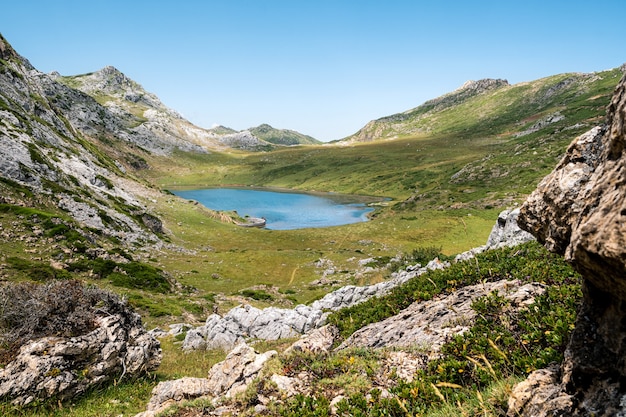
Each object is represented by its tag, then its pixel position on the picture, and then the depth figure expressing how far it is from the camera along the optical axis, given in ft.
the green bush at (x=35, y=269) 87.89
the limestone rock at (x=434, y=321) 30.91
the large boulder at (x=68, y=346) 37.32
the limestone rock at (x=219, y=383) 34.88
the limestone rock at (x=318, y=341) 39.09
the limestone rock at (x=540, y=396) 15.85
